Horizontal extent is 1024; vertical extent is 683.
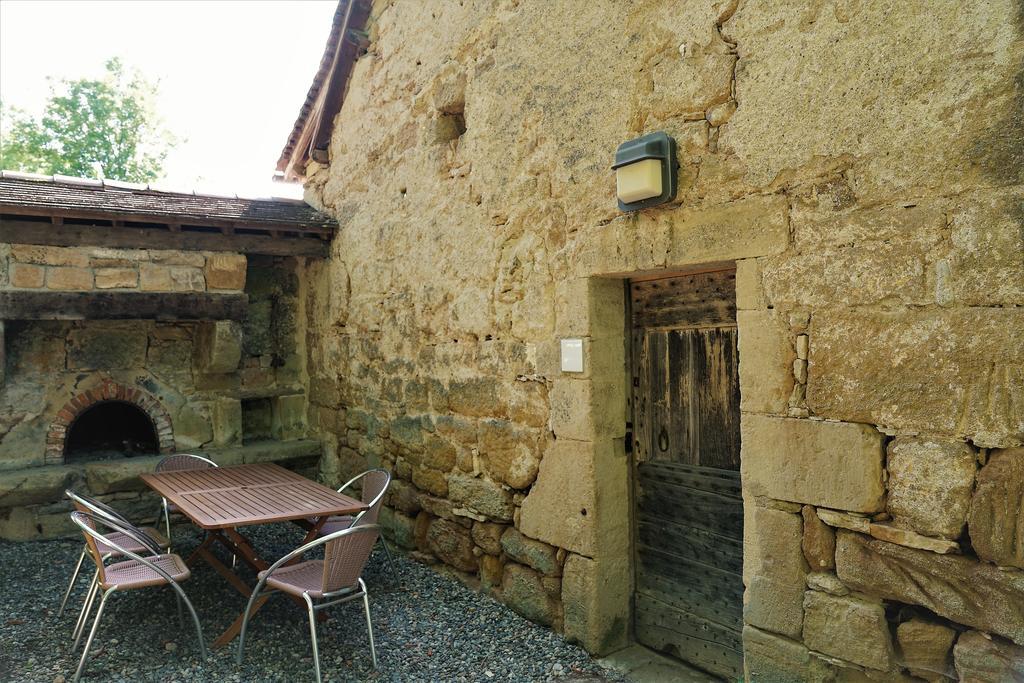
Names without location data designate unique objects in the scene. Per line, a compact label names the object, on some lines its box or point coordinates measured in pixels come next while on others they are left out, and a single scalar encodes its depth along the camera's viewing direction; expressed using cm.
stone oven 486
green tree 1750
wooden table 357
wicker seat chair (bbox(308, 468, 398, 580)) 425
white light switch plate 339
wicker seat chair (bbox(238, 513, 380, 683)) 313
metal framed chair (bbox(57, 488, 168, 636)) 359
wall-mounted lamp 295
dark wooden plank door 307
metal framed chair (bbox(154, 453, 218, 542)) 498
